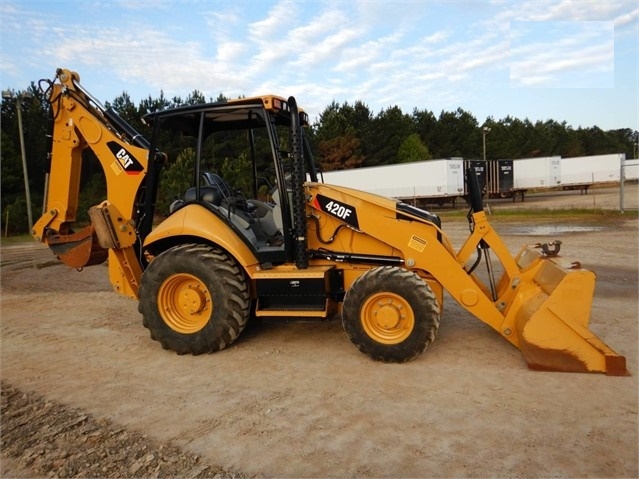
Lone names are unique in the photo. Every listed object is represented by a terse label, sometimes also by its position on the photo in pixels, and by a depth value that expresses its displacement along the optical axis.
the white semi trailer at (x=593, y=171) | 43.66
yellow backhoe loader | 4.60
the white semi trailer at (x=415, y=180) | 29.27
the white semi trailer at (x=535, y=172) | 36.56
